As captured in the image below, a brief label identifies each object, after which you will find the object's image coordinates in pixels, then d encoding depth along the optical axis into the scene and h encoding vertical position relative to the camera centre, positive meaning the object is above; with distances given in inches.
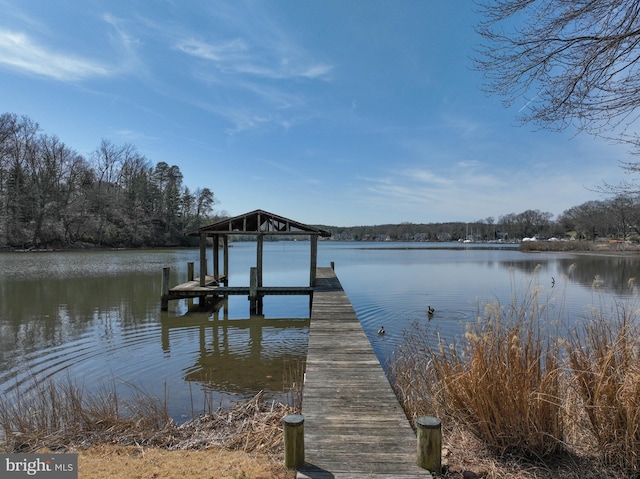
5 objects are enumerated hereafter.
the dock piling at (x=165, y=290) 481.6 -66.6
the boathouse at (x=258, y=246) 492.4 -9.2
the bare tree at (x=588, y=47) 131.8 +72.6
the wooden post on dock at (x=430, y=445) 103.0 -57.5
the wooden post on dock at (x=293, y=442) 105.1 -58.1
